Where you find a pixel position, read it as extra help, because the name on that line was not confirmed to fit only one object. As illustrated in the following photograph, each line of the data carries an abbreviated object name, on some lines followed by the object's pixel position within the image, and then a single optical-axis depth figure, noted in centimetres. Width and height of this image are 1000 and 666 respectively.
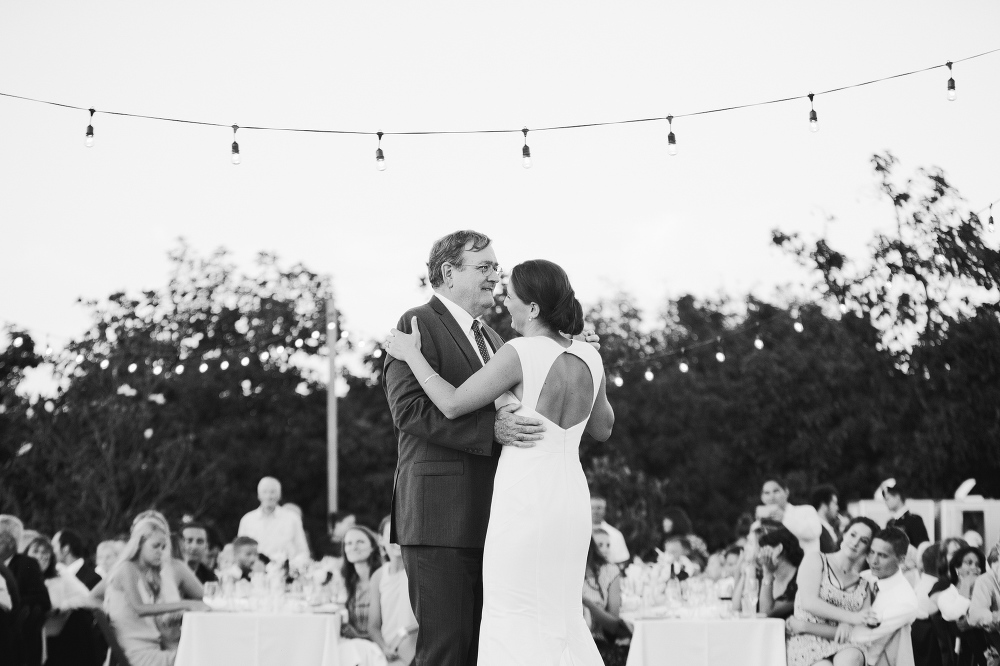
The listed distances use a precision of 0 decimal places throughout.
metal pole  1347
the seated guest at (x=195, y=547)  750
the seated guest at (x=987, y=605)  646
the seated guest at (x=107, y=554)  760
